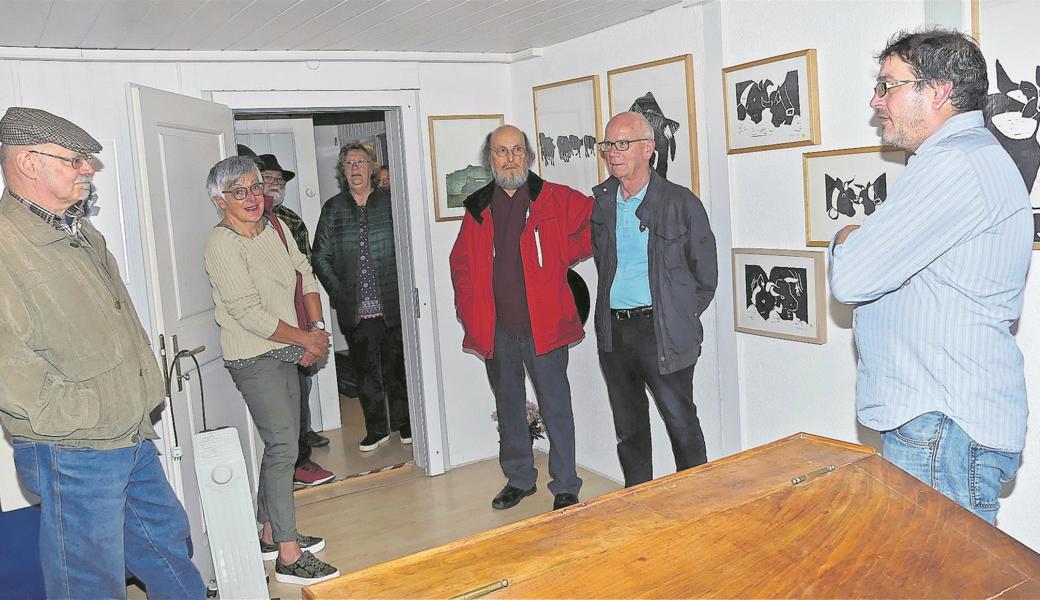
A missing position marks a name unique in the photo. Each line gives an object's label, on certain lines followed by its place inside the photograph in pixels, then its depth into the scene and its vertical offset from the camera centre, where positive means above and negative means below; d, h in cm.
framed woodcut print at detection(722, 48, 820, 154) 313 +43
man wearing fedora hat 460 +5
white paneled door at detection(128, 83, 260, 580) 319 +0
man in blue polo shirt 340 -23
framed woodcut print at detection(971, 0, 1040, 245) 246 +36
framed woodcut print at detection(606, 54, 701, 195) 368 +51
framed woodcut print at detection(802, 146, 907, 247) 290 +9
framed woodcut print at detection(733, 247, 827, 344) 319 -31
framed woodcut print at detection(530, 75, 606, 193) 425 +50
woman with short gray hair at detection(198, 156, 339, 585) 332 -32
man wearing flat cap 228 -27
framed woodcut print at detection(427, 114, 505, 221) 468 +43
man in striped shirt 188 -19
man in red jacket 392 -22
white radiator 311 -96
